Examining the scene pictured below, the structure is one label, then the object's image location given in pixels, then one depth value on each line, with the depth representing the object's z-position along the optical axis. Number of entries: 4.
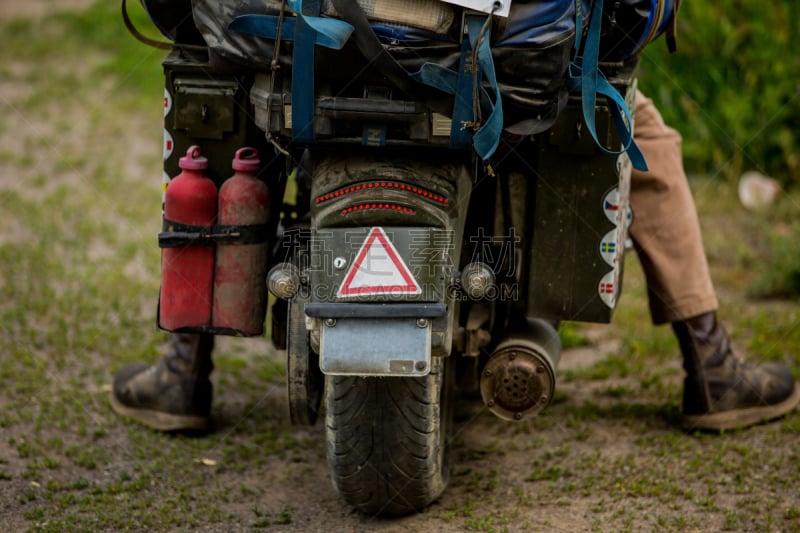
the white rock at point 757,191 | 12.16
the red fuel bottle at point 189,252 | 6.09
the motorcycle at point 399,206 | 5.15
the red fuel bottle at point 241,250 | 6.06
